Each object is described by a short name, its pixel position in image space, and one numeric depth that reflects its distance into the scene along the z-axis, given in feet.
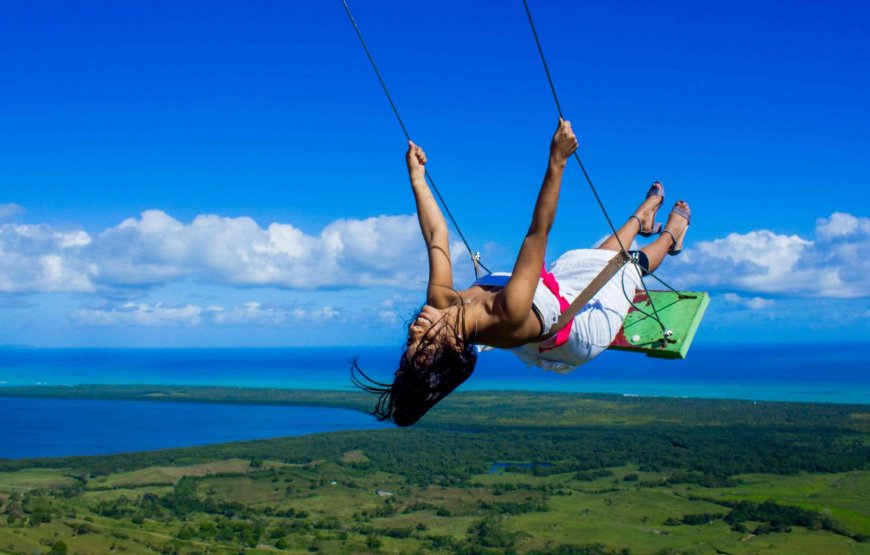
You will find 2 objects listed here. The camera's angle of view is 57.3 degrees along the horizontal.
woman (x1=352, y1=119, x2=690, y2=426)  9.18
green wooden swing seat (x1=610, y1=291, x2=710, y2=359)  13.28
